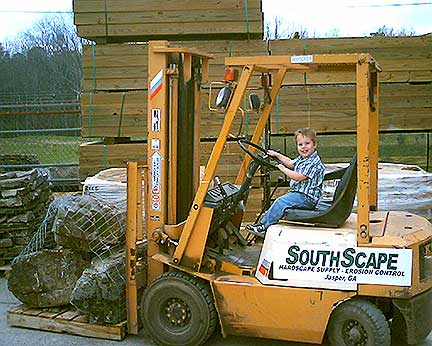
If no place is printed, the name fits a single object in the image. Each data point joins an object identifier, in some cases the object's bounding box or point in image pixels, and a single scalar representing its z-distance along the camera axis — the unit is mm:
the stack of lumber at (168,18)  8453
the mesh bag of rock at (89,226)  5641
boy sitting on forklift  4961
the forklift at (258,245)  4633
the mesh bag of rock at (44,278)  5762
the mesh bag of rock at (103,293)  5344
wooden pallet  5348
